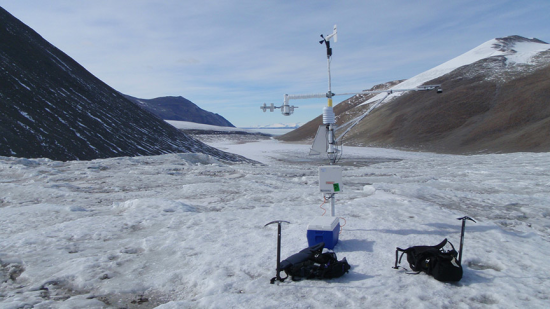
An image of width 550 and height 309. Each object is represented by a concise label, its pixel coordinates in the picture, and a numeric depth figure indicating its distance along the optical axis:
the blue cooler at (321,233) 6.82
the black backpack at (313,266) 5.79
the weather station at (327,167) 6.85
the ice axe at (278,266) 5.58
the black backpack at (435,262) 5.52
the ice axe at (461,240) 5.83
